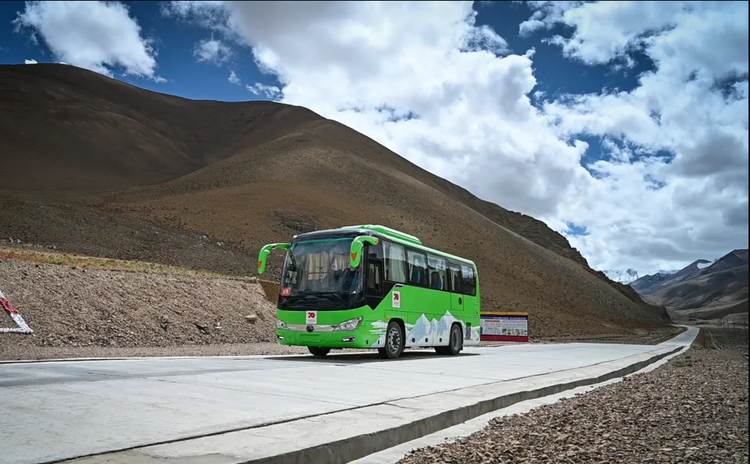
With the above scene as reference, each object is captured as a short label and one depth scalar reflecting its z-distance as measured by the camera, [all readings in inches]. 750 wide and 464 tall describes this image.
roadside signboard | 1304.1
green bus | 599.2
